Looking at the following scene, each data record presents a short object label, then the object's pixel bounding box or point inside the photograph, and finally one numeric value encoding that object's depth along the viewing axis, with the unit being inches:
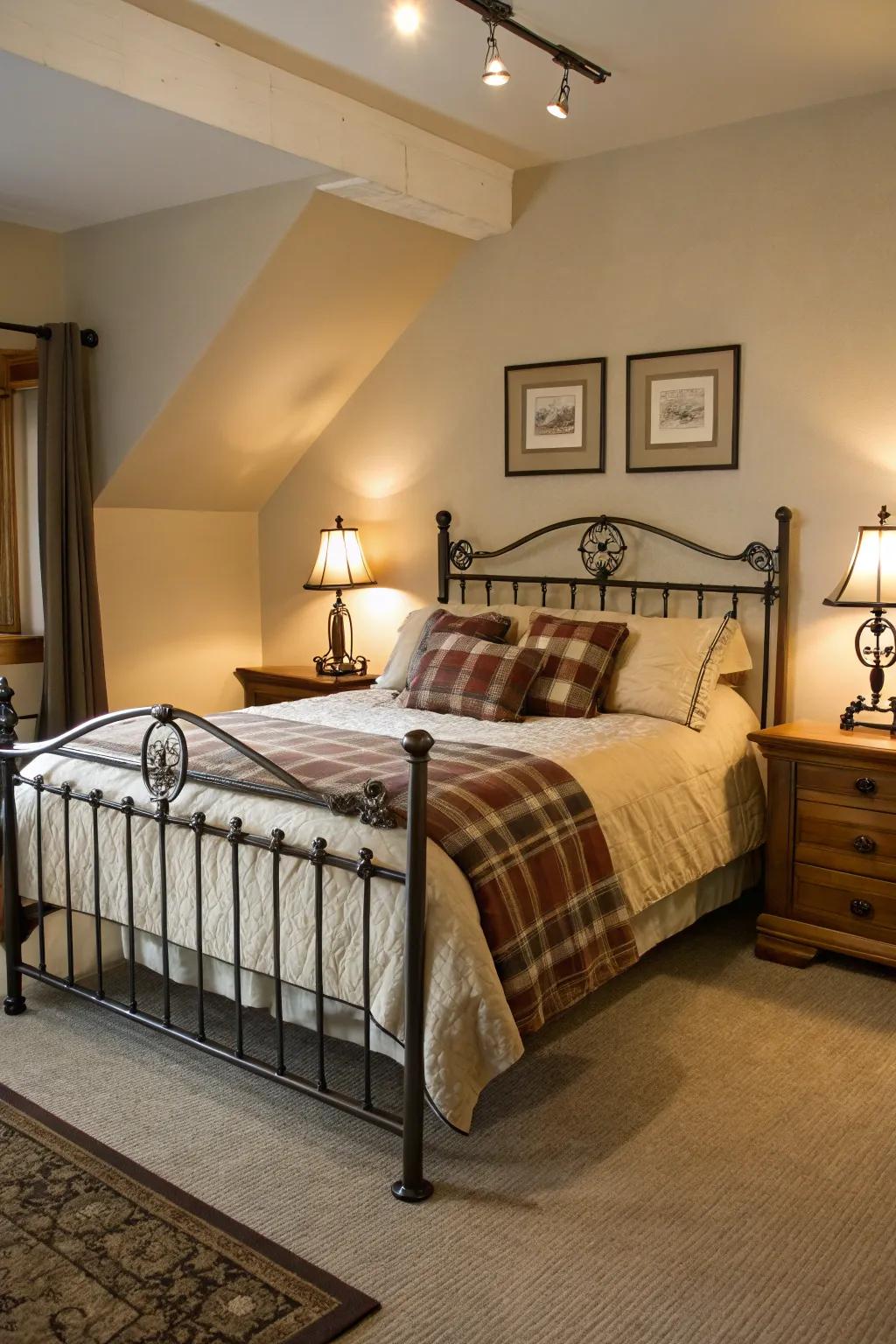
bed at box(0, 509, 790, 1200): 88.7
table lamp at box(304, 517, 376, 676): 189.1
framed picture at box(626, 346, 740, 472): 153.8
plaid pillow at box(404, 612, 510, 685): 156.6
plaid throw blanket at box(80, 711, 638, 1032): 95.0
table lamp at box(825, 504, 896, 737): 132.3
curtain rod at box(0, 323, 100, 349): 176.2
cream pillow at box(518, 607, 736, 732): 141.4
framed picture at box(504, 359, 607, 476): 167.0
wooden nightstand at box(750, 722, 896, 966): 126.5
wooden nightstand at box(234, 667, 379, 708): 182.2
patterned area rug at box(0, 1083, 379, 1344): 72.7
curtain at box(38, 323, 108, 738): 176.2
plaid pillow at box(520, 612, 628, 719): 142.9
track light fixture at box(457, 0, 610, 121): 109.6
